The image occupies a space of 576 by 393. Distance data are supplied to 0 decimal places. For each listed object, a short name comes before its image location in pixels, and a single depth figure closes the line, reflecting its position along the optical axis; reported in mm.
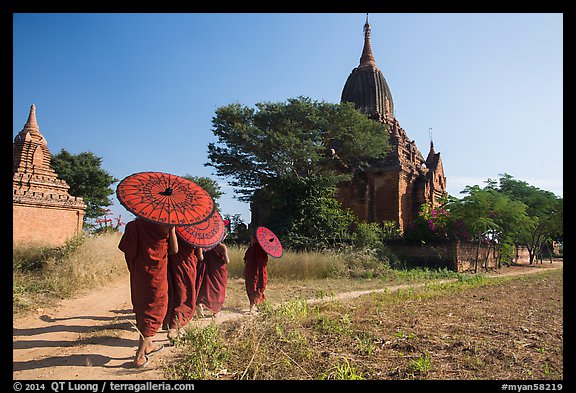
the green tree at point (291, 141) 18750
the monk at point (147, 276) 3963
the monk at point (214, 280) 6570
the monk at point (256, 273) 7094
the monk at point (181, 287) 4922
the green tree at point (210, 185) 35750
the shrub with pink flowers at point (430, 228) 16953
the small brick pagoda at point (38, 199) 13805
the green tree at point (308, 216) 16766
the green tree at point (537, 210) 25125
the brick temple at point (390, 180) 21453
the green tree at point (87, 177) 26594
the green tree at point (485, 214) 16422
